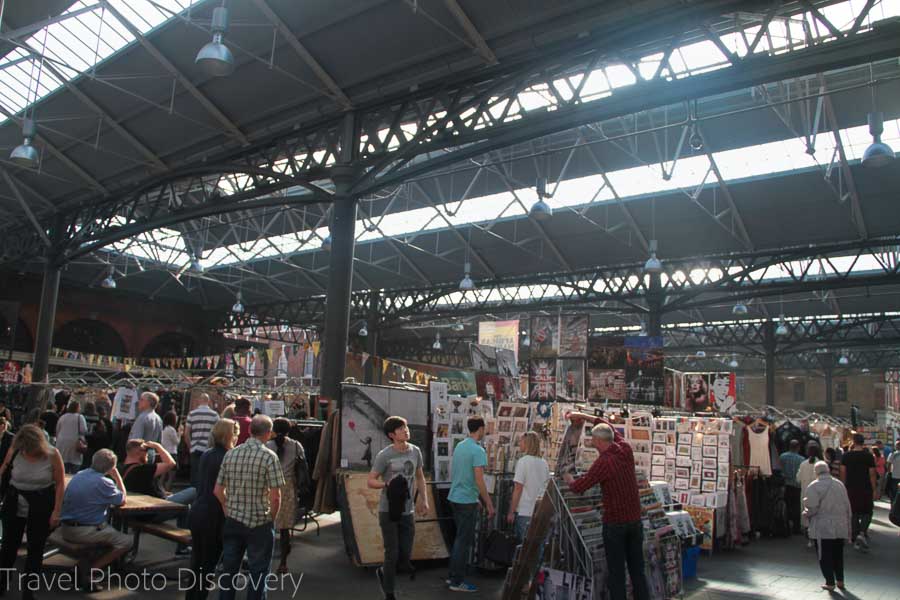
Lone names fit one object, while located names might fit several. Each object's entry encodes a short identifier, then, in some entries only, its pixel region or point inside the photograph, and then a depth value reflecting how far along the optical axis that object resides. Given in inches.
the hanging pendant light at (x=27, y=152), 497.4
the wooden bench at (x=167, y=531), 287.9
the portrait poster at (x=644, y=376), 453.7
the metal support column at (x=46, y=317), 834.8
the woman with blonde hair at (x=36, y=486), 237.3
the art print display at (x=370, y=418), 362.0
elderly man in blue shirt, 256.1
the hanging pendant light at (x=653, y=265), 674.2
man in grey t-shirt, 261.6
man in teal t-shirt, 293.1
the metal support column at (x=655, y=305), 900.0
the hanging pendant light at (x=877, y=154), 414.3
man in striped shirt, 375.9
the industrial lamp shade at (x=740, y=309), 849.5
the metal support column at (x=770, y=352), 1237.7
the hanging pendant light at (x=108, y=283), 893.8
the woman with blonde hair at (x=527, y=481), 298.8
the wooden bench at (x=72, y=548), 256.2
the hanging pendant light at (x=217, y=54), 363.3
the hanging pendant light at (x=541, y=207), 555.2
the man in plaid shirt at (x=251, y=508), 211.0
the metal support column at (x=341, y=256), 509.4
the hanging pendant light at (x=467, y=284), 790.5
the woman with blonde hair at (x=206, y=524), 226.7
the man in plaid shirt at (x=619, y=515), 242.7
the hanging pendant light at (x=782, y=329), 1003.4
